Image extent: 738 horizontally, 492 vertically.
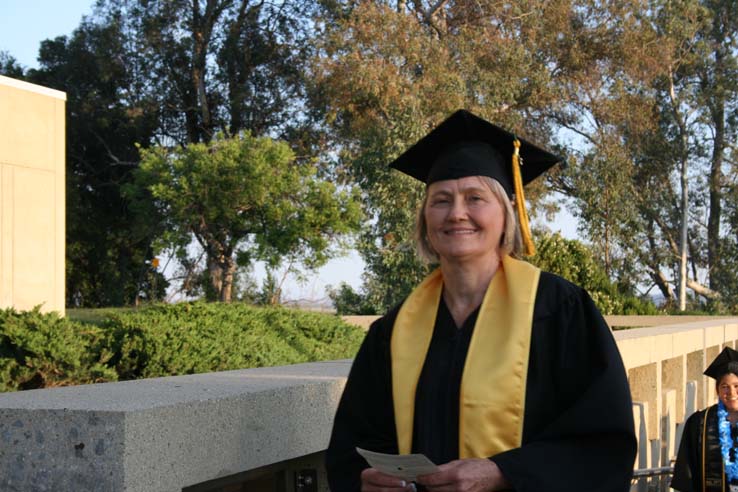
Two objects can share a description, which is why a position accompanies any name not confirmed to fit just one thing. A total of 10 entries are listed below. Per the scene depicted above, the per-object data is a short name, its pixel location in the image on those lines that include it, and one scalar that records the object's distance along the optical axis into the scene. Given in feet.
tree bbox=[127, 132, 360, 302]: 68.90
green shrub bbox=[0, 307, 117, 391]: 21.74
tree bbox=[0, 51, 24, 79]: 100.78
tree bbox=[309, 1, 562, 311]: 72.79
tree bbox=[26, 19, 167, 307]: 98.63
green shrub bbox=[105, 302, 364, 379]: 22.85
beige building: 43.37
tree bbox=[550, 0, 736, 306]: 92.68
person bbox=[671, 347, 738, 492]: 20.54
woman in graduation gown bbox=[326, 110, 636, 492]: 7.87
